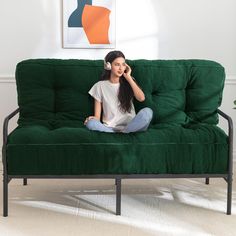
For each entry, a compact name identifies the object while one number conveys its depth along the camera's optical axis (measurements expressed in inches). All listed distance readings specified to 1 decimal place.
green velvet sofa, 125.6
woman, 140.6
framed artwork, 168.1
